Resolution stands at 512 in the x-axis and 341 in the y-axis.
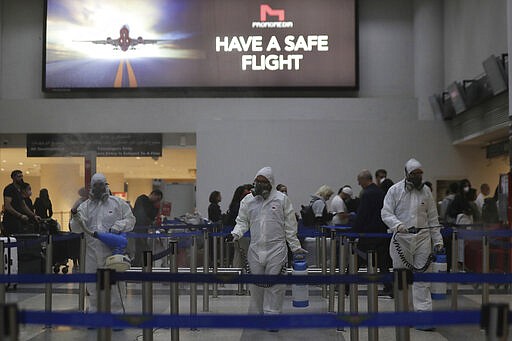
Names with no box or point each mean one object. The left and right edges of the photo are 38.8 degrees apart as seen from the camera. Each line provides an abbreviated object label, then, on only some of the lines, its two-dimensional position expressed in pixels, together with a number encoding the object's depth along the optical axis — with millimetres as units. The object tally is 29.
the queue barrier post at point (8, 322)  3109
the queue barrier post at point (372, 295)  5367
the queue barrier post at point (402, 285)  4195
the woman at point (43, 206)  12562
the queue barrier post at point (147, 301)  5143
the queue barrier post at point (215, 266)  9609
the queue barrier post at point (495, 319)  3023
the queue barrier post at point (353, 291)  5984
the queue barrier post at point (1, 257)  7082
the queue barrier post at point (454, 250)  8625
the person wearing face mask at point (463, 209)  11516
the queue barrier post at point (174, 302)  5699
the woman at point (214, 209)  13805
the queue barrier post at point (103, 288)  4254
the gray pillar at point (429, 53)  18516
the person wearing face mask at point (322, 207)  12828
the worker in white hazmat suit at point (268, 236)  7137
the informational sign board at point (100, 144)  18719
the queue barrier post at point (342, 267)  7058
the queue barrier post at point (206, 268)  8523
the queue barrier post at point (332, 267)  7989
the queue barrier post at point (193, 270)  7598
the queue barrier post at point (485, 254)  8203
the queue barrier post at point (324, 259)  9562
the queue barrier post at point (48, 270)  7547
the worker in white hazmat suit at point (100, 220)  7504
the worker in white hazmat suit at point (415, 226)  7289
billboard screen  19656
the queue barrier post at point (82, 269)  8009
